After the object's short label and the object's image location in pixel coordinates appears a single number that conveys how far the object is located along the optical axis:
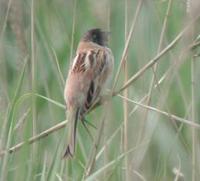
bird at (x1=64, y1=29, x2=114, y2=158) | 5.16
